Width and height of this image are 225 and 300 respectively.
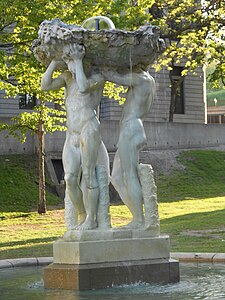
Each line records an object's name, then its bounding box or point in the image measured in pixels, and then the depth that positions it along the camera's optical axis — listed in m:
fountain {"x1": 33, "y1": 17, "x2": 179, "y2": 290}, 11.20
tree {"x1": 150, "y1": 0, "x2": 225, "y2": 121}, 28.91
